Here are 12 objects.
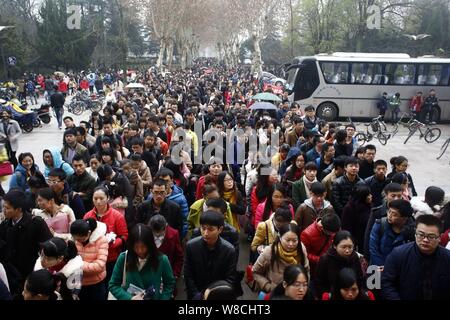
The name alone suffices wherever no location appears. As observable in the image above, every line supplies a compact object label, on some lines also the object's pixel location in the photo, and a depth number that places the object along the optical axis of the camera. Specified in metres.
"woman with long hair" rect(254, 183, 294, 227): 4.49
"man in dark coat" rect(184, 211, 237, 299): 3.33
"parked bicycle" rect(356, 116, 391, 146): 12.66
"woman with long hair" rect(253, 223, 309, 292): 3.40
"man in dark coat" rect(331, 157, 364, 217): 5.19
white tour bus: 17.41
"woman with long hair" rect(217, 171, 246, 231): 4.98
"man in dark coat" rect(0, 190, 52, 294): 3.66
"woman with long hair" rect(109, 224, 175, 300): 3.15
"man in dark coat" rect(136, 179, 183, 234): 4.34
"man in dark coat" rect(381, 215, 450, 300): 2.99
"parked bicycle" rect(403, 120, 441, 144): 13.55
